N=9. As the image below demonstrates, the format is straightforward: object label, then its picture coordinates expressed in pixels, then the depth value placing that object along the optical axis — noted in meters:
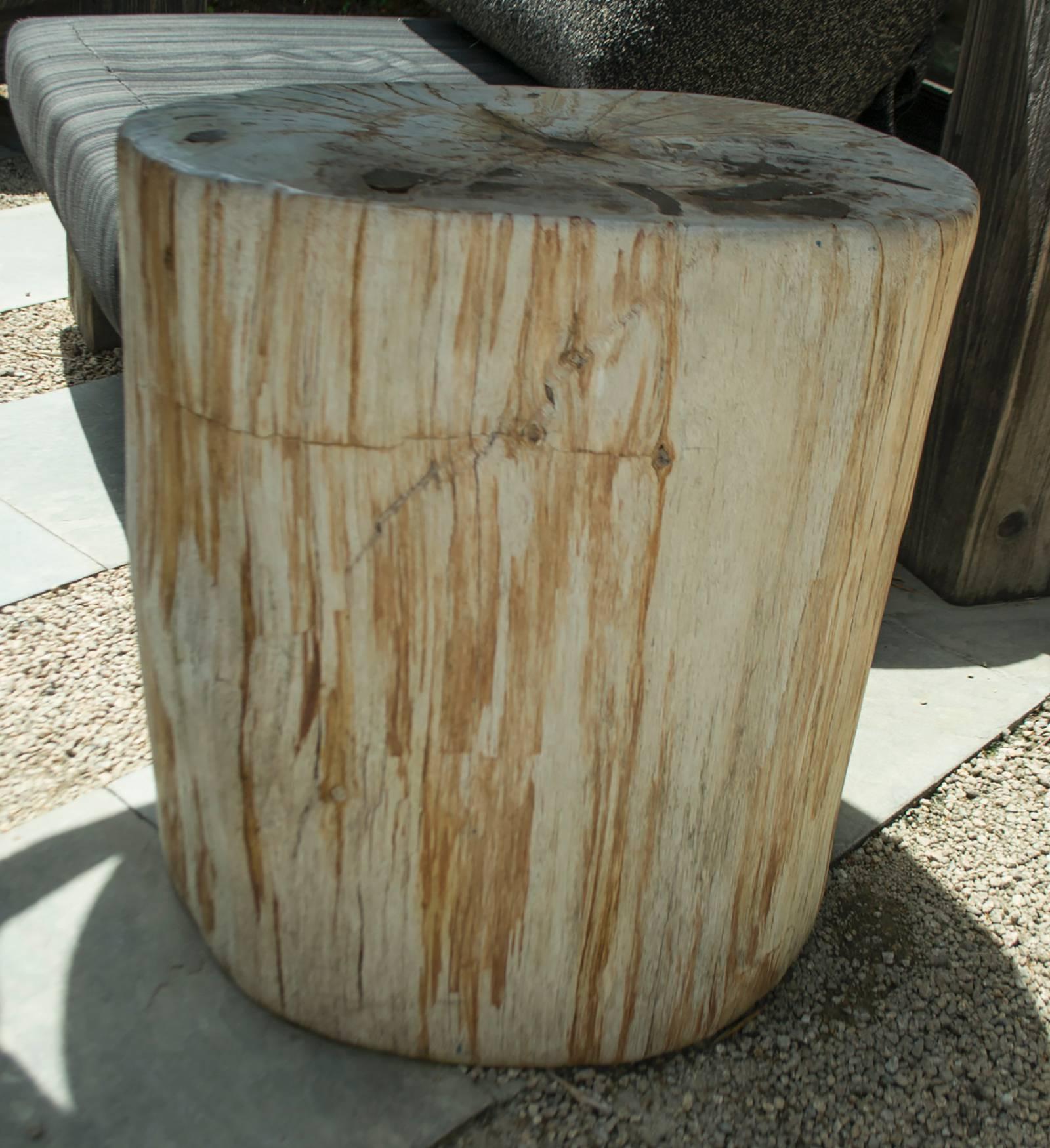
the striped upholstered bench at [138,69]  2.26
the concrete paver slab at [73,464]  2.38
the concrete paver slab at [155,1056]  1.22
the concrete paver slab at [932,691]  1.84
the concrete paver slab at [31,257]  3.46
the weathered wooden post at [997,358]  2.06
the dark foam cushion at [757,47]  2.26
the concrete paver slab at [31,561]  2.19
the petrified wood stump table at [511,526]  0.94
